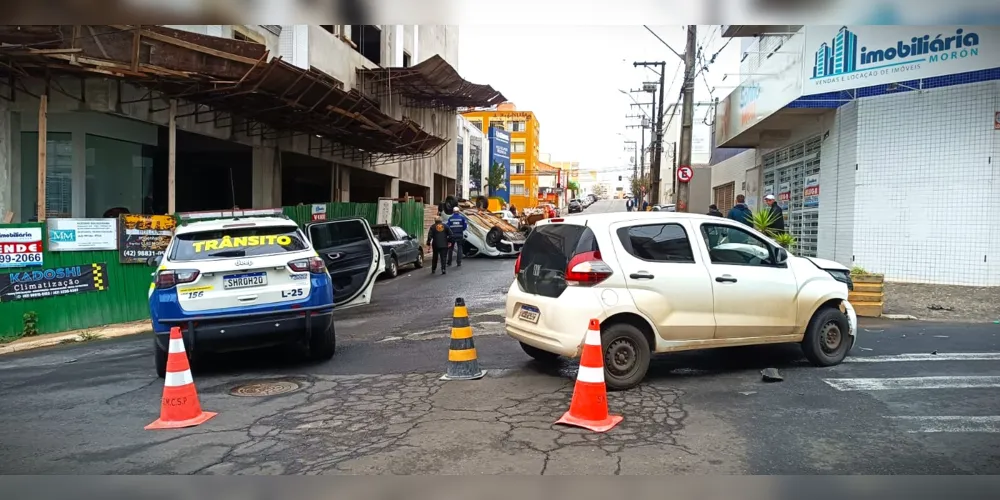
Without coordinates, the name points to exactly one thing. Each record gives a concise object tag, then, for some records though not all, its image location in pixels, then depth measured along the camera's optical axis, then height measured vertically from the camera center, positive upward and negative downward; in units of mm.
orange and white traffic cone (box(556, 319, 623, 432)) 5227 -1300
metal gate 16219 +1371
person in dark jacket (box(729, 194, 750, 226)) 13241 +438
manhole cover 6540 -1652
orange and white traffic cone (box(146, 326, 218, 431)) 5566 -1499
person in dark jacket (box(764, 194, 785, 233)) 12699 +375
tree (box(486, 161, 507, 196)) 62438 +4939
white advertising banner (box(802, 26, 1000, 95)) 11645 +3452
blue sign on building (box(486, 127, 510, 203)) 65688 +7673
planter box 10344 -910
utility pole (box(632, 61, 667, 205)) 30172 +2946
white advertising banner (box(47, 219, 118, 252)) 10969 -219
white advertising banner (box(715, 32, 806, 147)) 14312 +3608
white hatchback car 6191 -571
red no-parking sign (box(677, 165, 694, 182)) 19406 +1779
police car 6805 -684
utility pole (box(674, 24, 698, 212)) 18961 +3538
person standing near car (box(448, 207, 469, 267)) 19875 -59
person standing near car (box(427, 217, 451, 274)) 18141 -260
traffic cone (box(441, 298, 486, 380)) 6746 -1262
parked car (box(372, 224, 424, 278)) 17797 -548
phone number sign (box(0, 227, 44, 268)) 10445 -431
